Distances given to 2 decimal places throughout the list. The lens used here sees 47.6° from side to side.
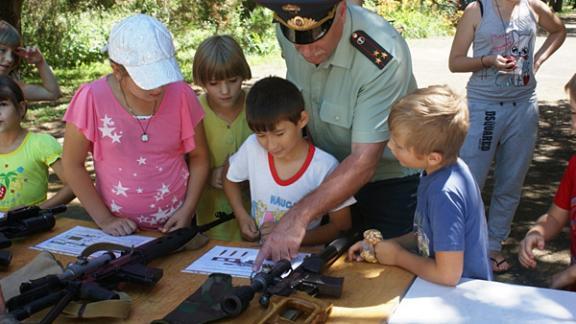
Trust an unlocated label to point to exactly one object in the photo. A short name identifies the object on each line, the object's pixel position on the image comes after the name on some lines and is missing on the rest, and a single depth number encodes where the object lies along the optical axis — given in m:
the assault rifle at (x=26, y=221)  2.52
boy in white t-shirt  2.45
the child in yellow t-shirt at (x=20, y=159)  2.90
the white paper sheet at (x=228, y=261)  2.19
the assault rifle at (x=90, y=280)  1.80
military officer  2.31
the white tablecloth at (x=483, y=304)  1.81
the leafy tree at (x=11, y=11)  7.42
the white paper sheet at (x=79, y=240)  2.42
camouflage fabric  1.82
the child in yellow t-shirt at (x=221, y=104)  2.84
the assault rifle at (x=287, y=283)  1.83
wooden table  1.87
